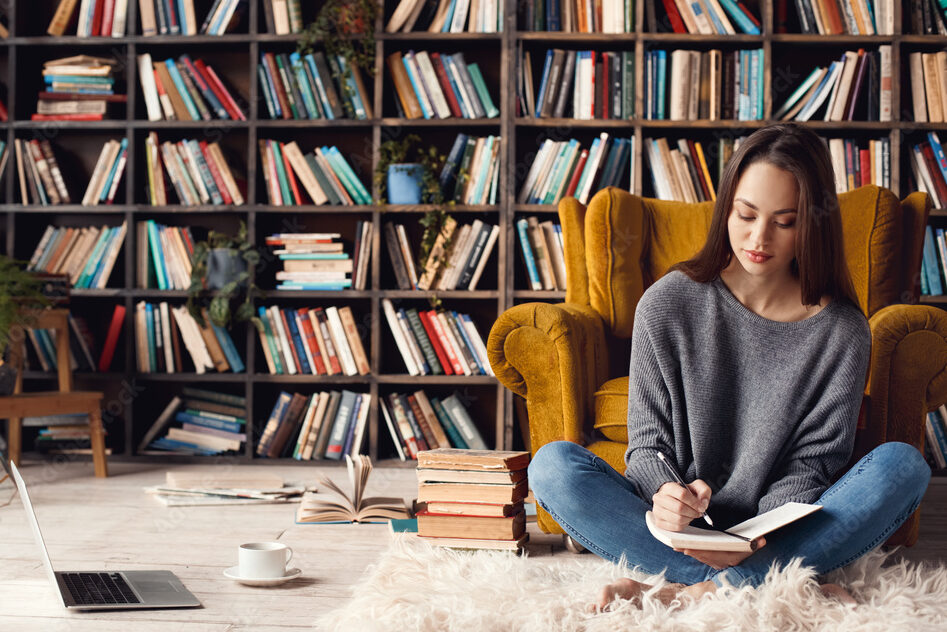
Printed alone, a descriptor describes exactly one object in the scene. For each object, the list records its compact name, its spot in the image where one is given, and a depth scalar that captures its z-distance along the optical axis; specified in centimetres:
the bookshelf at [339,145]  324
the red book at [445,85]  330
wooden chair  284
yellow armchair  192
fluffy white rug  130
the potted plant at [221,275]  322
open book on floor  226
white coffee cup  168
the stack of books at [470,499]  195
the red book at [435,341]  328
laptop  152
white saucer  167
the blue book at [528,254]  325
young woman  150
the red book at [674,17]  324
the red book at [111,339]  336
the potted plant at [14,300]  280
